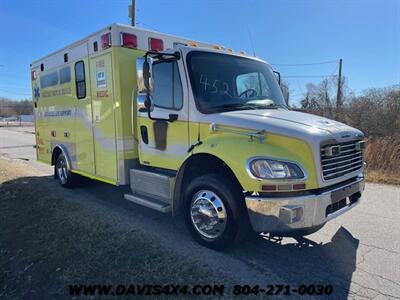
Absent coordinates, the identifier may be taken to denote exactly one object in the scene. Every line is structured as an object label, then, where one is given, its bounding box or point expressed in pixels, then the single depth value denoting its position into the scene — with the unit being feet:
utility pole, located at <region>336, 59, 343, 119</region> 45.82
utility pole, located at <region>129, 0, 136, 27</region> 58.08
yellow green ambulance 11.55
